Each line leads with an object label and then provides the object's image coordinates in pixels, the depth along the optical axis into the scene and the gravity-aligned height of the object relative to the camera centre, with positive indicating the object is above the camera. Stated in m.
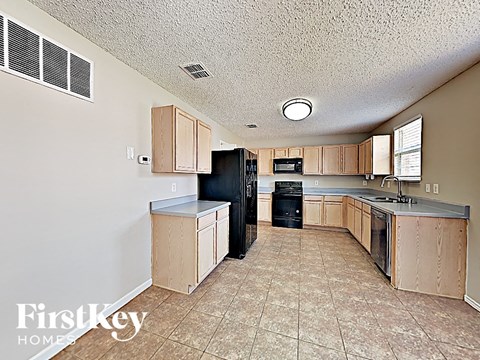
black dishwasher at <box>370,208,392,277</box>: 2.46 -0.83
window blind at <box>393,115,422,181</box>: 2.94 +0.43
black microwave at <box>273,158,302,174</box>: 5.30 +0.28
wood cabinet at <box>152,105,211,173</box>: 2.30 +0.43
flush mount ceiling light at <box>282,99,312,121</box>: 3.00 +1.07
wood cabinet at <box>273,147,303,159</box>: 5.31 +0.64
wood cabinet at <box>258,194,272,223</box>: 5.31 -0.82
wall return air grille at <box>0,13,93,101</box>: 1.22 +0.80
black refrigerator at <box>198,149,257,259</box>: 3.19 -0.19
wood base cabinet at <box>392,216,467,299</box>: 2.13 -0.86
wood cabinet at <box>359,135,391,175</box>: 3.74 +0.41
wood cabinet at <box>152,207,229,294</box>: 2.22 -0.86
